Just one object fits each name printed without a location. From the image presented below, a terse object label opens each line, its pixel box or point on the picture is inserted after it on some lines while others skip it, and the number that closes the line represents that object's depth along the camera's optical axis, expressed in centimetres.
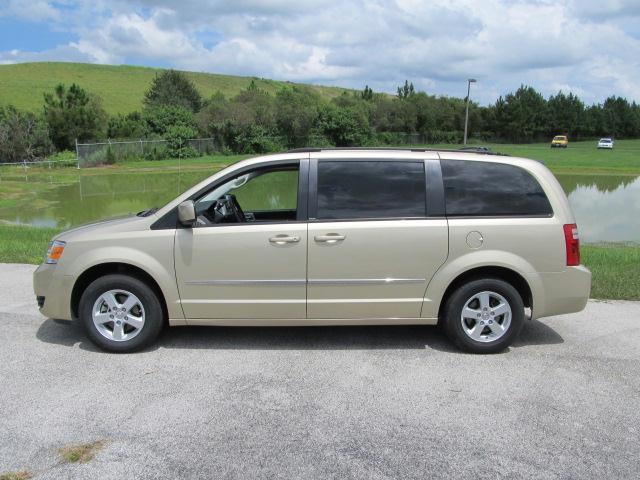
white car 7244
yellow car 7581
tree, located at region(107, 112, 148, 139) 5434
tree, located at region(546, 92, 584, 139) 9850
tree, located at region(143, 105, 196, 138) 5594
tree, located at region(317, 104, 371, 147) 6362
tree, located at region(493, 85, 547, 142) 9225
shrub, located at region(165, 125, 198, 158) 5097
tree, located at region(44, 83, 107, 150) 4891
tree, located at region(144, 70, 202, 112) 8144
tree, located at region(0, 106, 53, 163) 4181
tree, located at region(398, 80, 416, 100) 11681
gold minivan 500
